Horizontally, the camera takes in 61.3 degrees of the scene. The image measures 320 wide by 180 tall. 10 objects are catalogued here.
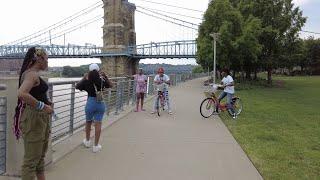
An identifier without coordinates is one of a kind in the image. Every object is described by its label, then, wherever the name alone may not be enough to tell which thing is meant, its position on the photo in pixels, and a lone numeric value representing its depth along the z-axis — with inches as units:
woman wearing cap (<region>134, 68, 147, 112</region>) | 369.8
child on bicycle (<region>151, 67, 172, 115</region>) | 352.6
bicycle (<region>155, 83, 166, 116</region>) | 351.8
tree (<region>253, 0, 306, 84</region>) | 978.6
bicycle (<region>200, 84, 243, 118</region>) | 337.2
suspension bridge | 1671.6
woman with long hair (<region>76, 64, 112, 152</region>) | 192.0
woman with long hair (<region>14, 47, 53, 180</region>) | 111.4
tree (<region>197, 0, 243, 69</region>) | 821.9
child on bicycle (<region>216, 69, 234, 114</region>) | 334.1
